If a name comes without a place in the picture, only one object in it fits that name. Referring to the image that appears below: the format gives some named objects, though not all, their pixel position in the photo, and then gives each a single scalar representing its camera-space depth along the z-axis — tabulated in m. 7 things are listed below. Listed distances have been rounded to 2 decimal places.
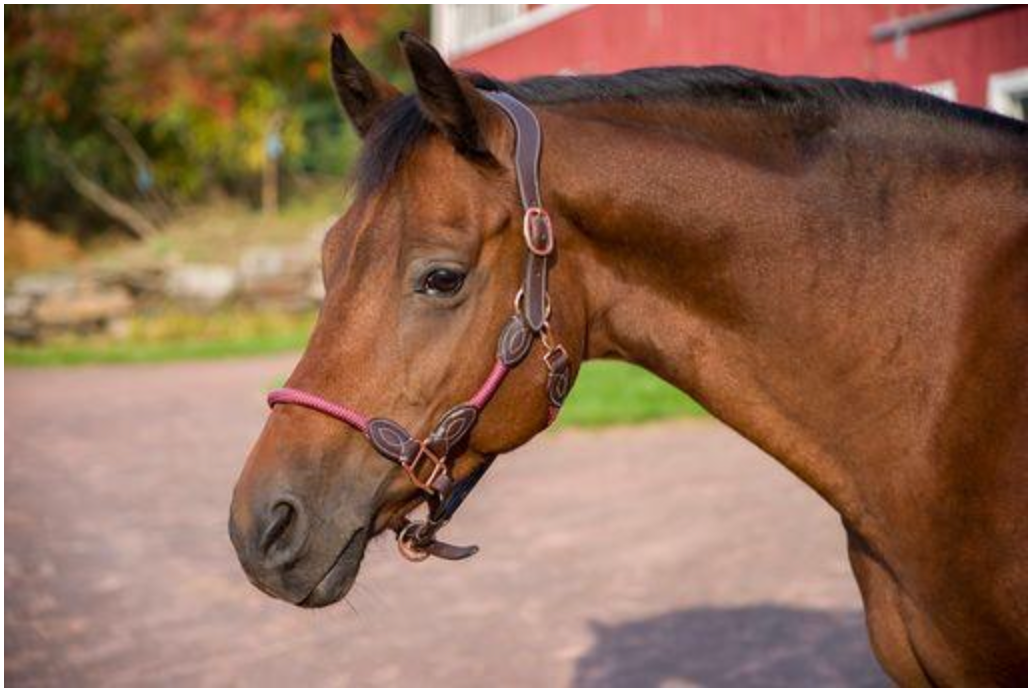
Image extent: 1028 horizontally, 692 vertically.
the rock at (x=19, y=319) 16.30
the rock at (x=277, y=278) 18.11
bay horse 2.24
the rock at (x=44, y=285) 16.59
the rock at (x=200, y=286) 17.91
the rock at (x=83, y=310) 16.61
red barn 7.46
